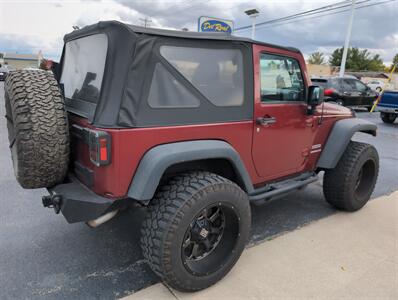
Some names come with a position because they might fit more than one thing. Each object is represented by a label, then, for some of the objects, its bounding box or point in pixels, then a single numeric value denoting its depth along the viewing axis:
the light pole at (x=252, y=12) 16.90
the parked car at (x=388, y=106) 11.92
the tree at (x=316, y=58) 76.44
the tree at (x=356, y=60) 67.00
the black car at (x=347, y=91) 13.88
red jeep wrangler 2.20
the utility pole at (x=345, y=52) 18.55
